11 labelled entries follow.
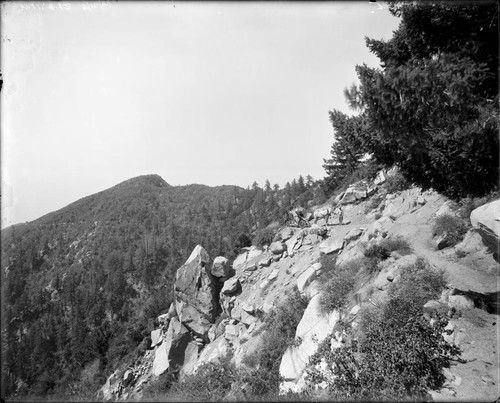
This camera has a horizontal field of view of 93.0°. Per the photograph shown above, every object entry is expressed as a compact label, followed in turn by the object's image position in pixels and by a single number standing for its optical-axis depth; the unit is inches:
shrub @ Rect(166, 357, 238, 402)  309.0
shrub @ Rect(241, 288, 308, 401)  330.0
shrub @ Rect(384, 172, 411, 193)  697.0
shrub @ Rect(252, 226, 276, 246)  991.0
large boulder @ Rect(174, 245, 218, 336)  905.5
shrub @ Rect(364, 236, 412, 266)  411.2
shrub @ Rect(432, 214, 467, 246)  383.2
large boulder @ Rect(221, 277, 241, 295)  851.4
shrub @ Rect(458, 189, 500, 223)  382.0
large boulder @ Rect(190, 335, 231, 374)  629.4
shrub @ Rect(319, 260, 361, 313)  380.6
